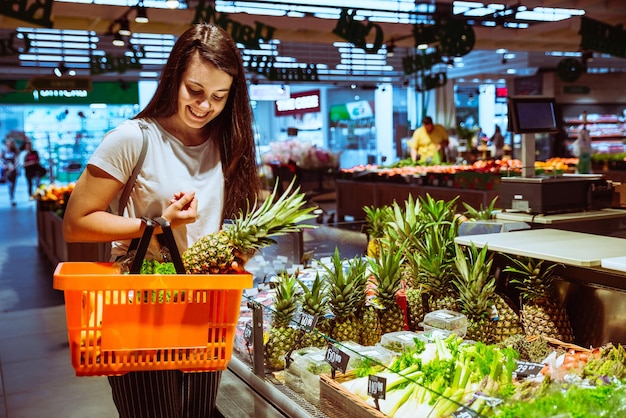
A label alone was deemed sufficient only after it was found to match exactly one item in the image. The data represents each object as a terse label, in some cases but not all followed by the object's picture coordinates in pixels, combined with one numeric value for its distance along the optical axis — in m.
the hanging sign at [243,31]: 9.88
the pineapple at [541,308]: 3.01
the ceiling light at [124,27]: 10.84
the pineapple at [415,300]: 3.20
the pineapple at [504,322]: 2.98
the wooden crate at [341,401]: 2.14
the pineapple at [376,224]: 4.03
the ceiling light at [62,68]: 15.88
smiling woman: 1.99
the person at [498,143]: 20.05
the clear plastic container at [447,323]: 2.83
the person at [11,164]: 19.36
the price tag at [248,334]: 2.90
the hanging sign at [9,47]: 10.13
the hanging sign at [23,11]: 7.80
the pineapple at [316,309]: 2.76
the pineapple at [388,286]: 2.94
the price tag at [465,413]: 1.67
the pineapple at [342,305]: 2.84
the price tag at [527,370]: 2.21
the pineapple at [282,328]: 2.77
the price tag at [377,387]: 2.05
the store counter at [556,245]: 2.62
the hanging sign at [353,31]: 10.37
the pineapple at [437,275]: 3.10
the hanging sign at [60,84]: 14.38
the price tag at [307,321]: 2.57
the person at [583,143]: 16.27
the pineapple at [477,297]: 2.94
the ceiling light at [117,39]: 11.30
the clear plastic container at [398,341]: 2.66
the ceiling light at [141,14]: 9.87
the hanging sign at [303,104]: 15.25
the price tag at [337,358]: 2.25
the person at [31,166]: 18.83
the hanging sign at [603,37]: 10.87
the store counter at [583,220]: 3.46
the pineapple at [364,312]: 2.88
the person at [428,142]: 12.85
